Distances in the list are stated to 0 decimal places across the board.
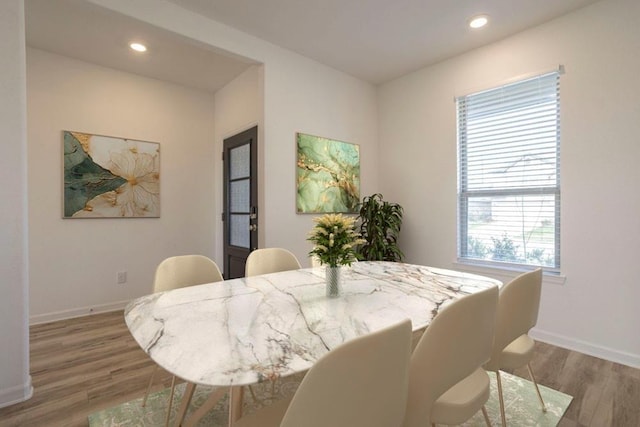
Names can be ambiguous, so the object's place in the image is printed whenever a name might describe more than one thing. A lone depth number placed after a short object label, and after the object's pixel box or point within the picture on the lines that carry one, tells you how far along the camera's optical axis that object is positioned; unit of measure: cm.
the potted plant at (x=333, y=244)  152
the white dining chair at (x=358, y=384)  70
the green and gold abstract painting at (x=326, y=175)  338
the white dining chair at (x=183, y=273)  177
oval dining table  86
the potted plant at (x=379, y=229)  351
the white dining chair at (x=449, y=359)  100
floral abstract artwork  334
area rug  170
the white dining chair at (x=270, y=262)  214
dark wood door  357
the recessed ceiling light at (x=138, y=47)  307
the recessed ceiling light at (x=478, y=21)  266
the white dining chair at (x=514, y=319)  142
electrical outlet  361
